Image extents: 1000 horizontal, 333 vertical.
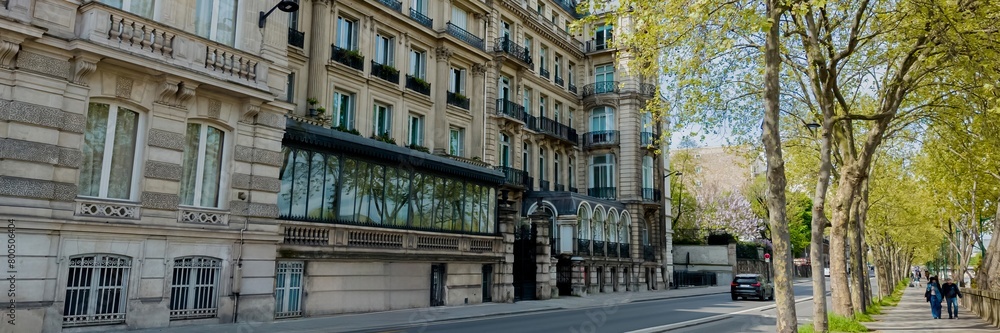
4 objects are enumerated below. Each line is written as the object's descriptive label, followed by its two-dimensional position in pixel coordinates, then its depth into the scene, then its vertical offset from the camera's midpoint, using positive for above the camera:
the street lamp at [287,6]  16.25 +6.24
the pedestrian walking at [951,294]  23.00 -0.88
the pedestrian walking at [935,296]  22.64 -0.94
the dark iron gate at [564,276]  35.03 -0.76
